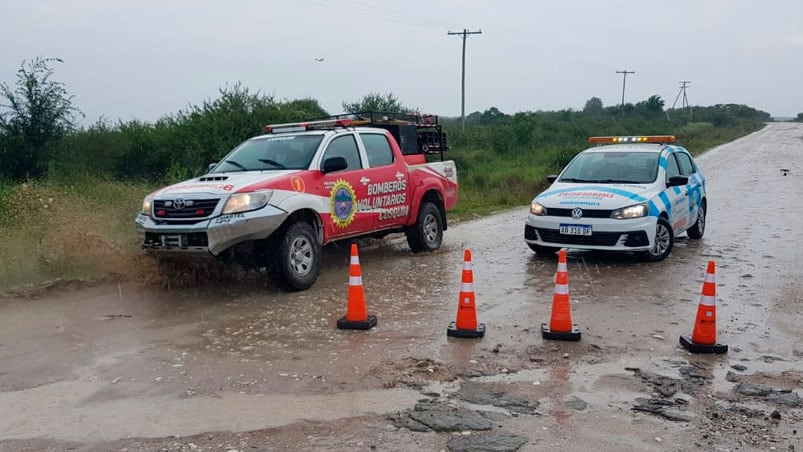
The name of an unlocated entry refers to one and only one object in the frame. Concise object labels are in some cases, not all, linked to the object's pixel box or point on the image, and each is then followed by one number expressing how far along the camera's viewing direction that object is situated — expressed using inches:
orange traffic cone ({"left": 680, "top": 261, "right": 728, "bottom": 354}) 233.9
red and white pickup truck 297.9
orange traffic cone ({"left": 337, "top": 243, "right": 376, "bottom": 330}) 262.1
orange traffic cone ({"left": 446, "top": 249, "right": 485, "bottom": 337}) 252.1
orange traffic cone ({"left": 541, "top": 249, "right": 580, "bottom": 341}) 246.7
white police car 373.4
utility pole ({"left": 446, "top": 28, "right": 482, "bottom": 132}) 1796.3
